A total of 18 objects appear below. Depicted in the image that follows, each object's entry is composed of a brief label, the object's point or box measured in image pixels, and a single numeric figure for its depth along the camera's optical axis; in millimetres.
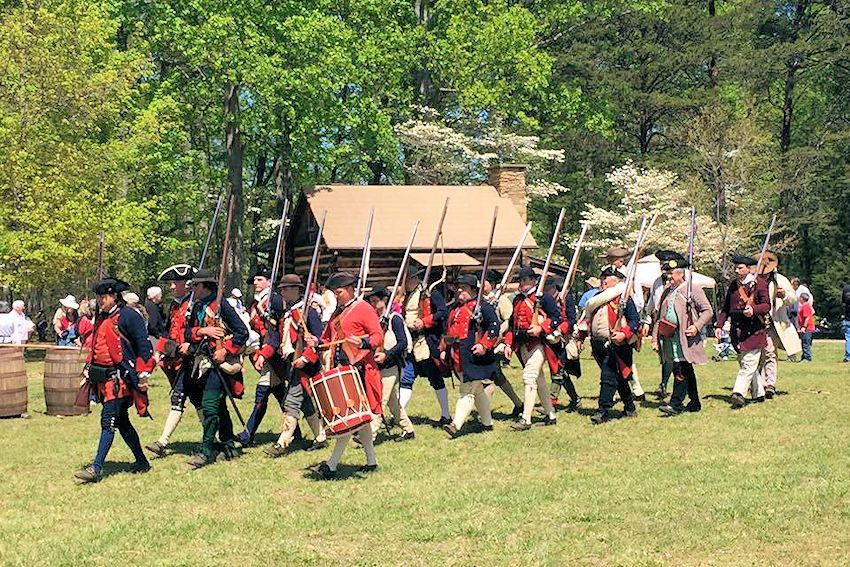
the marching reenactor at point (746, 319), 13961
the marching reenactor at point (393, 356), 12180
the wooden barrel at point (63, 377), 16047
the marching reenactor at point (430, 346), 13594
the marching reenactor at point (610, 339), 13148
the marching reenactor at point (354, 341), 10422
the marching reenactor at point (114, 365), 10477
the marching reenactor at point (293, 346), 11391
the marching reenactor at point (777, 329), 15289
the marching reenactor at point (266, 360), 11930
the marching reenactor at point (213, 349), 11047
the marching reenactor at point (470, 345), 12547
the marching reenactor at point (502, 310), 13562
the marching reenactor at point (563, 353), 13672
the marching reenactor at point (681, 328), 13523
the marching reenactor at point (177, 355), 11266
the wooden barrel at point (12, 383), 15789
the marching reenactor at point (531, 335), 12945
